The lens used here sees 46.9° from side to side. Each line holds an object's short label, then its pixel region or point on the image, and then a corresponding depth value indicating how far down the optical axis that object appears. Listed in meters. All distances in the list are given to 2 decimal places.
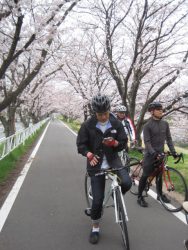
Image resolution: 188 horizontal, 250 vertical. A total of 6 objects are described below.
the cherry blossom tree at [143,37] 7.76
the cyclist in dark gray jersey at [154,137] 3.66
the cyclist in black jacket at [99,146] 2.70
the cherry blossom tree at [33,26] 5.02
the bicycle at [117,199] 2.51
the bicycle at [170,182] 3.66
